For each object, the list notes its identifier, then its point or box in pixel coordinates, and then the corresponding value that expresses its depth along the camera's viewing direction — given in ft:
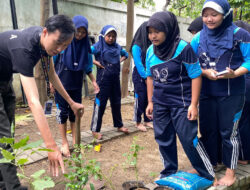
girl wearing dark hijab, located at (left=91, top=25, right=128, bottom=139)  13.50
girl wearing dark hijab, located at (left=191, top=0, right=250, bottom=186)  7.93
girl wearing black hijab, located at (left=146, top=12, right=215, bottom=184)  7.70
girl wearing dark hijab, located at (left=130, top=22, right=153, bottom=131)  13.53
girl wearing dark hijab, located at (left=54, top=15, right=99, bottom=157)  11.56
